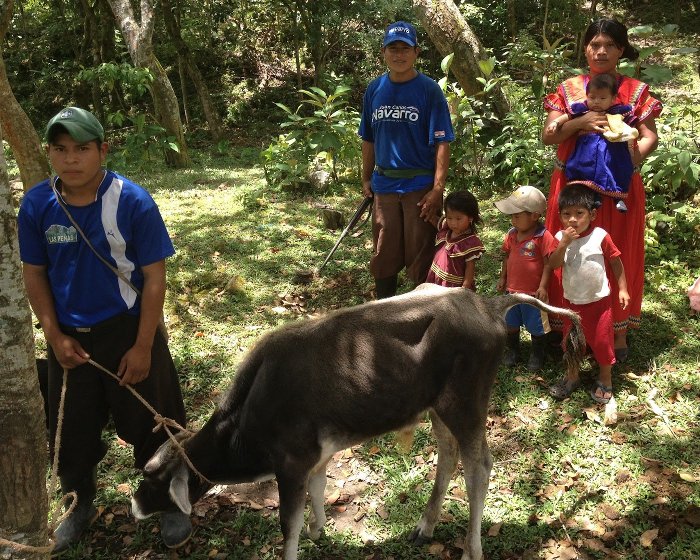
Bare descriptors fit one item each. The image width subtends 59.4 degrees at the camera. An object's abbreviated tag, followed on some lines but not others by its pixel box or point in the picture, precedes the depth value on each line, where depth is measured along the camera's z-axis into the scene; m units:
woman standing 4.44
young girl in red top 4.78
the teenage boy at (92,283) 3.18
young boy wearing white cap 4.74
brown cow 3.25
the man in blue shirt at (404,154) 5.01
